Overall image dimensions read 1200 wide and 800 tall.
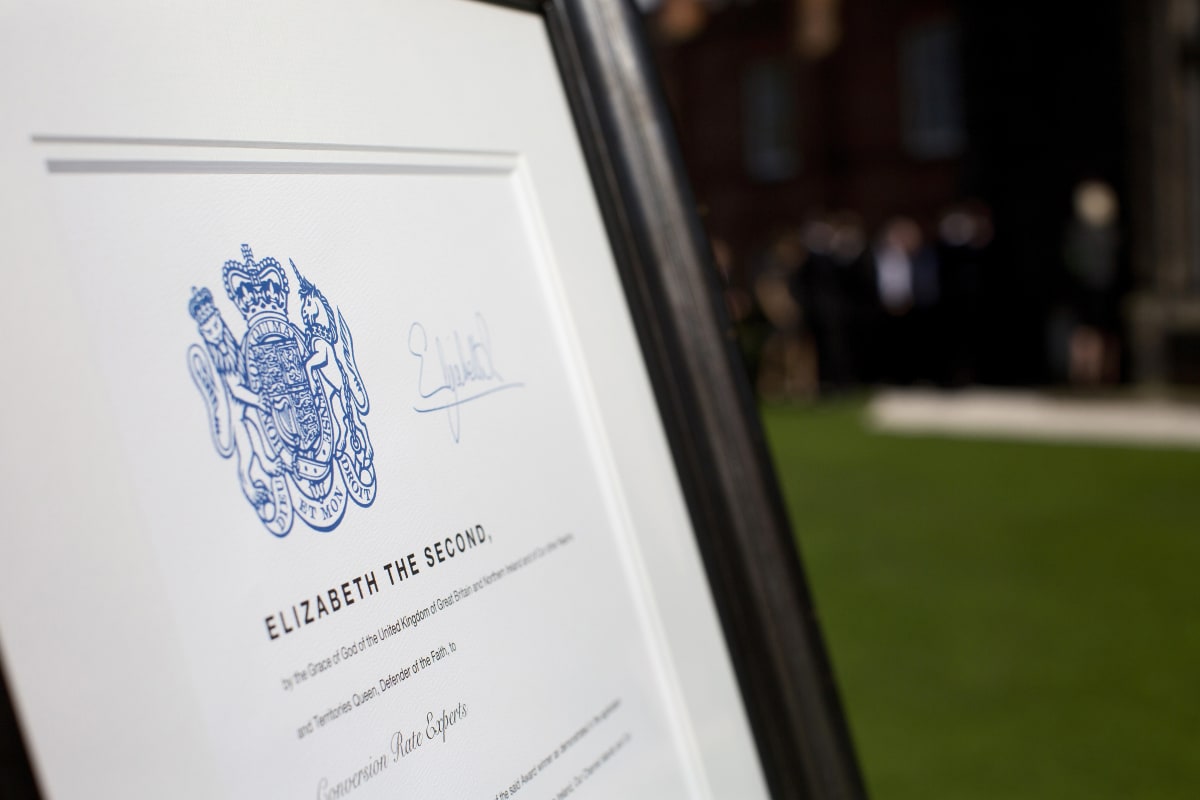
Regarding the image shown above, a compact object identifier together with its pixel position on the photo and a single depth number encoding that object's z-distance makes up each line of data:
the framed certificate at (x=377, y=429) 0.40
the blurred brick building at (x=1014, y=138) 9.25
